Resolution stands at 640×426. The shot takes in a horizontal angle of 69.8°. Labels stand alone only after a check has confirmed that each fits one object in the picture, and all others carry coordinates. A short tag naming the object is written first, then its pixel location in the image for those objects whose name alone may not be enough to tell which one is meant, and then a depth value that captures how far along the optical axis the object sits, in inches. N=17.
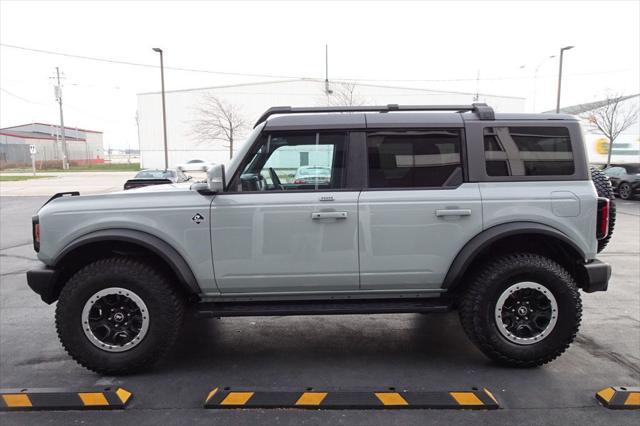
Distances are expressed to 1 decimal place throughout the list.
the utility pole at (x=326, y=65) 1374.4
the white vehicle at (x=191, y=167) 1215.7
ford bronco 140.6
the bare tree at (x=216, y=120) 1690.5
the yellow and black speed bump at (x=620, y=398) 122.0
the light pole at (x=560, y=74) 1035.9
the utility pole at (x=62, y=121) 1964.8
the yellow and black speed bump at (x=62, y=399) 124.2
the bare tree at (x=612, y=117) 1284.4
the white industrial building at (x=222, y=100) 1840.6
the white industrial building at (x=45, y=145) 1761.0
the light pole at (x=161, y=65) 1056.7
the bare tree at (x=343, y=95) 1517.8
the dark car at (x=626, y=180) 697.6
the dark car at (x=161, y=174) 639.5
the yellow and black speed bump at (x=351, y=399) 123.0
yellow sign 1454.2
